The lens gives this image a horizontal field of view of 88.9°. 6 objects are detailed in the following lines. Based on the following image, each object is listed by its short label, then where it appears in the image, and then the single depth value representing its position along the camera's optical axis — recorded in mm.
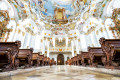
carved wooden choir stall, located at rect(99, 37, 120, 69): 2124
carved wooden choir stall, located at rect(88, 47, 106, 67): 3292
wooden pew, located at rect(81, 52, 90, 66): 4296
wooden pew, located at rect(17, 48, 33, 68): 3257
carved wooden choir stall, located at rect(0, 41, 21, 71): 2122
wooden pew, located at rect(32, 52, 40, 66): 4601
